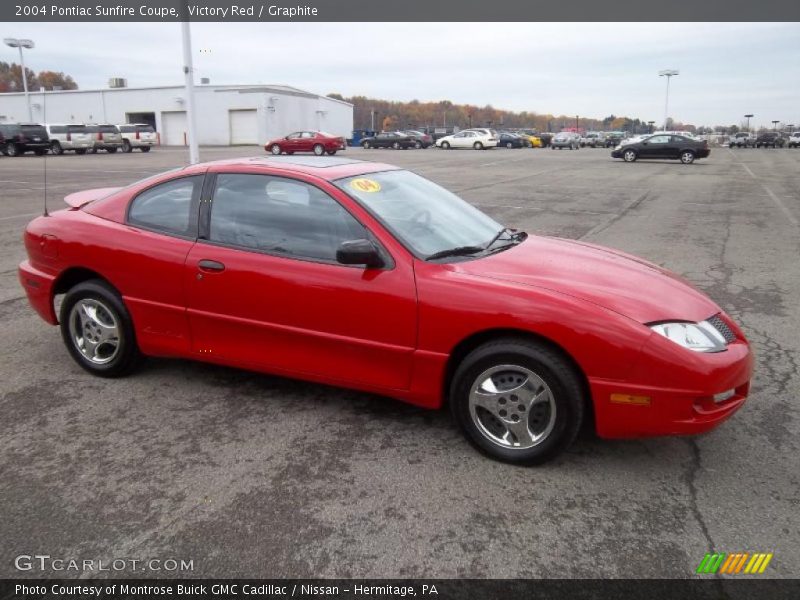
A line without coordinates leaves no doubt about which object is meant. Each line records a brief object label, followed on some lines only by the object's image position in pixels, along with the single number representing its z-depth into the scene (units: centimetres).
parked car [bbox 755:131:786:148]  6788
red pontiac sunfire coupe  301
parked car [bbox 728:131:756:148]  6938
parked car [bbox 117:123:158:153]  4081
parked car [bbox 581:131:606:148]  6475
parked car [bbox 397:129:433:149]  5119
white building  5325
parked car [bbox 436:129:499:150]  5069
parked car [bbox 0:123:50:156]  3266
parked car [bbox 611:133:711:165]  3209
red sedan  3588
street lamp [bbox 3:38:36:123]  4978
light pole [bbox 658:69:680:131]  7369
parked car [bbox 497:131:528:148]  5472
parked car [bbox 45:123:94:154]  3634
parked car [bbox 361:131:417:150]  5059
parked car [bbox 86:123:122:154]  3772
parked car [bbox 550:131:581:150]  5919
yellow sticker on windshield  379
